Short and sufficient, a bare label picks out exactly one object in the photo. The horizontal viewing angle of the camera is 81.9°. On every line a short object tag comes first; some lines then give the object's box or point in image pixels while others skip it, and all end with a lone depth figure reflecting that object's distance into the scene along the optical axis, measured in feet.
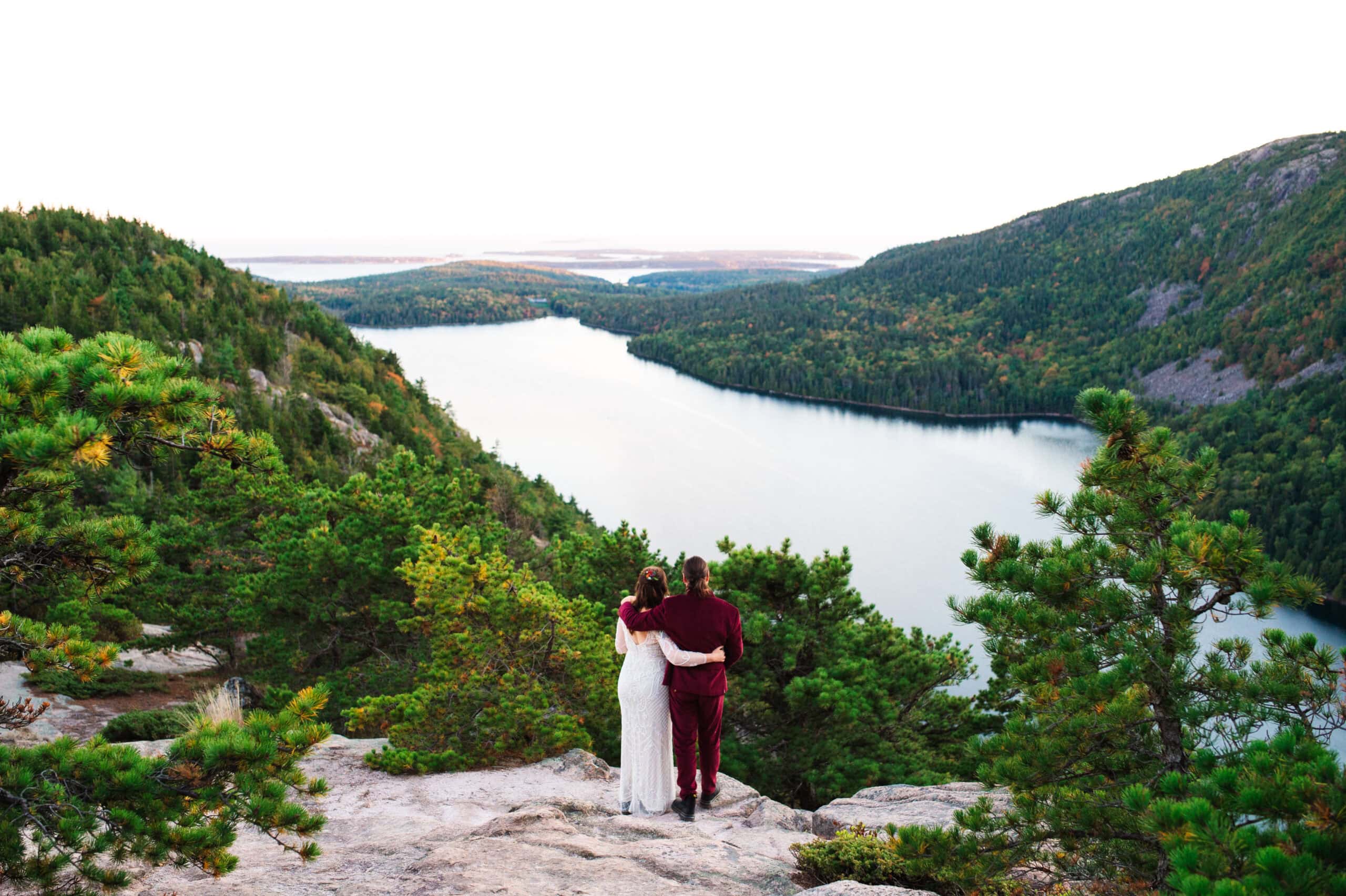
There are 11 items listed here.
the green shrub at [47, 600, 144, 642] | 44.39
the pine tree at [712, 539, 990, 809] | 41.14
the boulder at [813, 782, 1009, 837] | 24.47
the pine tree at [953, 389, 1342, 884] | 15.43
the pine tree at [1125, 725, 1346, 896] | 9.78
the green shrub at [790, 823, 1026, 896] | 16.71
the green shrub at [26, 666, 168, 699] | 47.47
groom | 19.52
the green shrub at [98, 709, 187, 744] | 38.93
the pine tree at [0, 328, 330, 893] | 12.99
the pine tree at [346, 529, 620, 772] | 31.71
